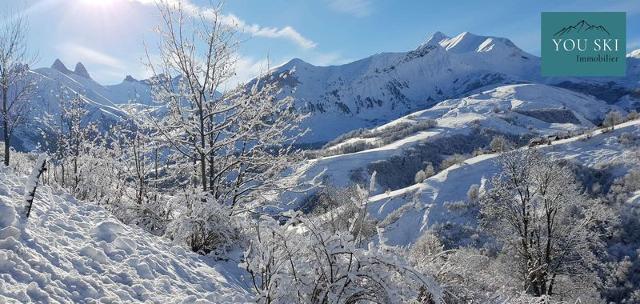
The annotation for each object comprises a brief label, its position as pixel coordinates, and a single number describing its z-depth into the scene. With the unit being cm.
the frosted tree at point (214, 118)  1078
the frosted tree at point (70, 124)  1336
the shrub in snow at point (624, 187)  4153
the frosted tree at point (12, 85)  1625
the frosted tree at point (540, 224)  1966
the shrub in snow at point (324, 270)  404
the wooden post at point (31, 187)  454
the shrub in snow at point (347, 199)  436
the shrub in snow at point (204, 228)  680
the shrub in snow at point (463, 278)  665
